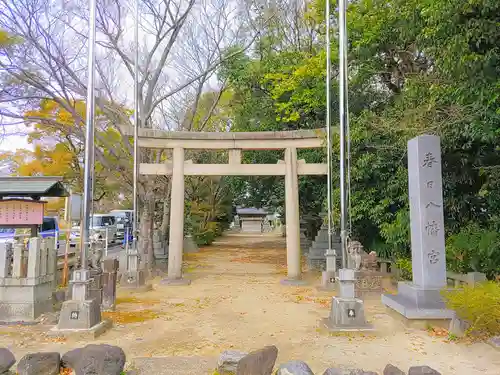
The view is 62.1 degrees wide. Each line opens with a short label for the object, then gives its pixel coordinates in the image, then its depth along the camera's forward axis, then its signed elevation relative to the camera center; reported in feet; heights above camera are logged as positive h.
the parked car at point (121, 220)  99.25 +0.00
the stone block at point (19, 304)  25.80 -5.21
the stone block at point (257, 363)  14.35 -5.01
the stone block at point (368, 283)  34.65 -5.40
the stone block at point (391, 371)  14.33 -5.27
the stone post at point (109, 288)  29.07 -4.79
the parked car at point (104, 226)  78.74 -1.35
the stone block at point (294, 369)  14.05 -5.11
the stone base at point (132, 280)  37.29 -5.40
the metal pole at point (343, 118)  24.63 +6.20
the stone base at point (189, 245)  76.38 -4.76
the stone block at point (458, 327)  20.89 -5.45
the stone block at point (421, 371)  13.64 -5.01
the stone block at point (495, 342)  18.93 -5.70
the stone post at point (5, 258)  25.92 -2.36
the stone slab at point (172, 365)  16.22 -5.93
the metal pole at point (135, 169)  38.86 +4.86
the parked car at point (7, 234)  61.04 -2.10
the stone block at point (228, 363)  15.29 -5.30
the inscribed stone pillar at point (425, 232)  24.23 -0.78
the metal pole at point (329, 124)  31.31 +7.48
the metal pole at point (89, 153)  22.88 +3.81
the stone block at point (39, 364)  15.15 -5.30
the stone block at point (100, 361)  14.51 -4.98
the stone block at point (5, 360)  14.92 -5.07
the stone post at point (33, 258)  26.27 -2.40
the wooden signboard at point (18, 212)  34.55 +0.69
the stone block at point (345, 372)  13.98 -5.18
